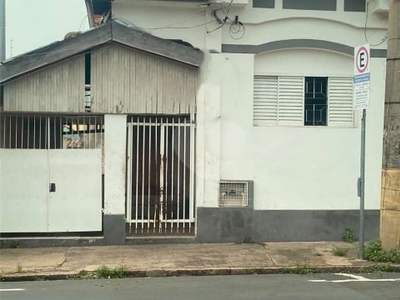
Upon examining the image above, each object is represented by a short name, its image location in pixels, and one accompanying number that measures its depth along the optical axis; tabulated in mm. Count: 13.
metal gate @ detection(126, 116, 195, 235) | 10734
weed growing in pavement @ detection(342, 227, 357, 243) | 10891
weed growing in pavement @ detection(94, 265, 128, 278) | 8148
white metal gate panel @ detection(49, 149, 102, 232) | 10383
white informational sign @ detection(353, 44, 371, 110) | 8812
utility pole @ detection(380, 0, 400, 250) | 8906
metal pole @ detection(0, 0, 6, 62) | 10383
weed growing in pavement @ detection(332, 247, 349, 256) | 9445
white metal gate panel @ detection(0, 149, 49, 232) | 10297
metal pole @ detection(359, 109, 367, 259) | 8922
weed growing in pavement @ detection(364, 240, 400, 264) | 8773
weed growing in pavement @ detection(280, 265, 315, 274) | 8484
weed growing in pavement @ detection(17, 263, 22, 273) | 8326
